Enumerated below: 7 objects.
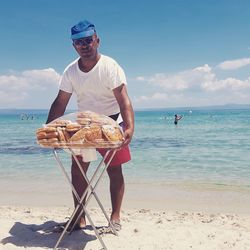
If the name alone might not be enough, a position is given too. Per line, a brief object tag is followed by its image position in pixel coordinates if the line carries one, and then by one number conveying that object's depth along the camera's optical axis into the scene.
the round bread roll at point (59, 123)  3.20
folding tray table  3.24
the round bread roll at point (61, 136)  3.11
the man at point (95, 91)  3.57
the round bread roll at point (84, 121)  3.21
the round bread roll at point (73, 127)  3.13
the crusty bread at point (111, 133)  3.08
